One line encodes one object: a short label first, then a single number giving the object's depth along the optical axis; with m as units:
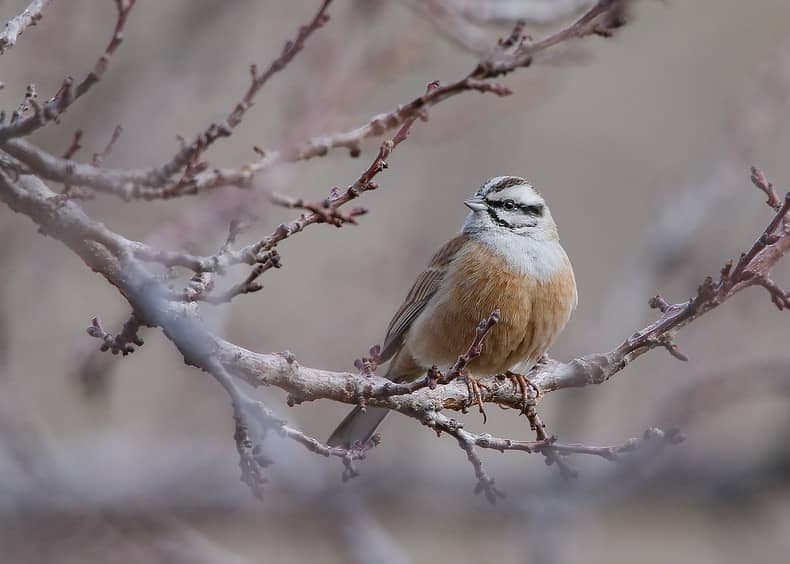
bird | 12.00
